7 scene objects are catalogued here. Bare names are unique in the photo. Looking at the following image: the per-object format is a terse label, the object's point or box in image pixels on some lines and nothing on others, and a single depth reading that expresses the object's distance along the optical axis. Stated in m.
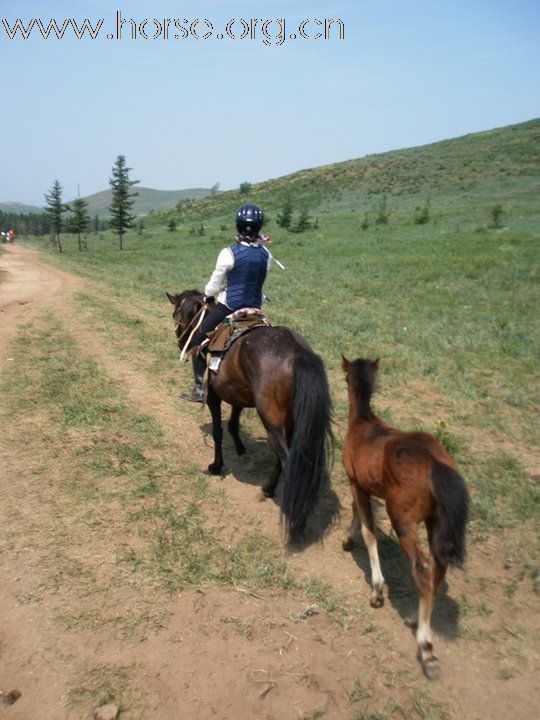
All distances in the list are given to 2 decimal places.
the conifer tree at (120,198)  45.50
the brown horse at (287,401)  4.61
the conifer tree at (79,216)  47.34
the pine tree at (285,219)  40.84
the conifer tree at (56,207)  48.09
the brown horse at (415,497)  3.29
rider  5.62
